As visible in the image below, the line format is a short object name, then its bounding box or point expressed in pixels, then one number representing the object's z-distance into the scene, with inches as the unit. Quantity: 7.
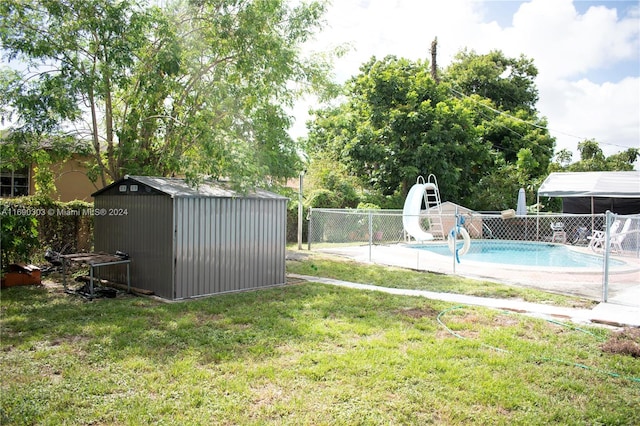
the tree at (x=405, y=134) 907.4
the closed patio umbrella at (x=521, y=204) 815.7
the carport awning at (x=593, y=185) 773.9
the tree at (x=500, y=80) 1305.4
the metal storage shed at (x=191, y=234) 315.9
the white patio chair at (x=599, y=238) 605.3
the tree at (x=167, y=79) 348.2
